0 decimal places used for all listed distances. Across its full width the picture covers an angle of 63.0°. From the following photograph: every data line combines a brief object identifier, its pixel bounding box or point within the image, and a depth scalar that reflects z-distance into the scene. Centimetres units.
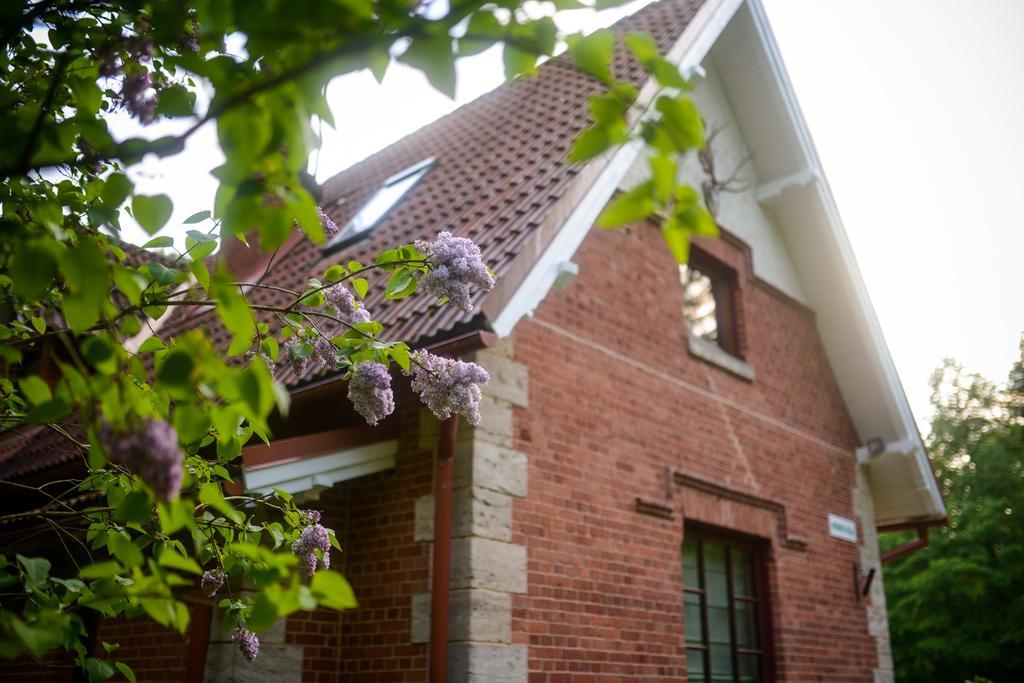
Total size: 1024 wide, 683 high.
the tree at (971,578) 1739
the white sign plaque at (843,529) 835
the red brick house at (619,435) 488
